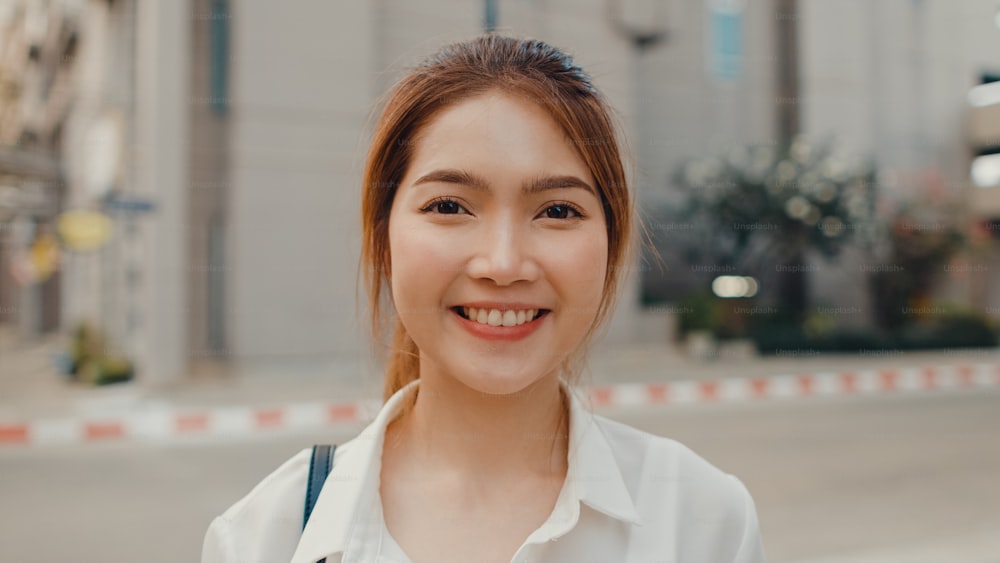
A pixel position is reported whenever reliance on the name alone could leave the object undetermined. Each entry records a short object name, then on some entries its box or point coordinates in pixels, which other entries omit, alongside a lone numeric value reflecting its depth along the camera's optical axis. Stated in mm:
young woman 908
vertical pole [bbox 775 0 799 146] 17200
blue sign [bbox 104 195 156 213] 8508
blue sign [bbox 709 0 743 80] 17250
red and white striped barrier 5109
